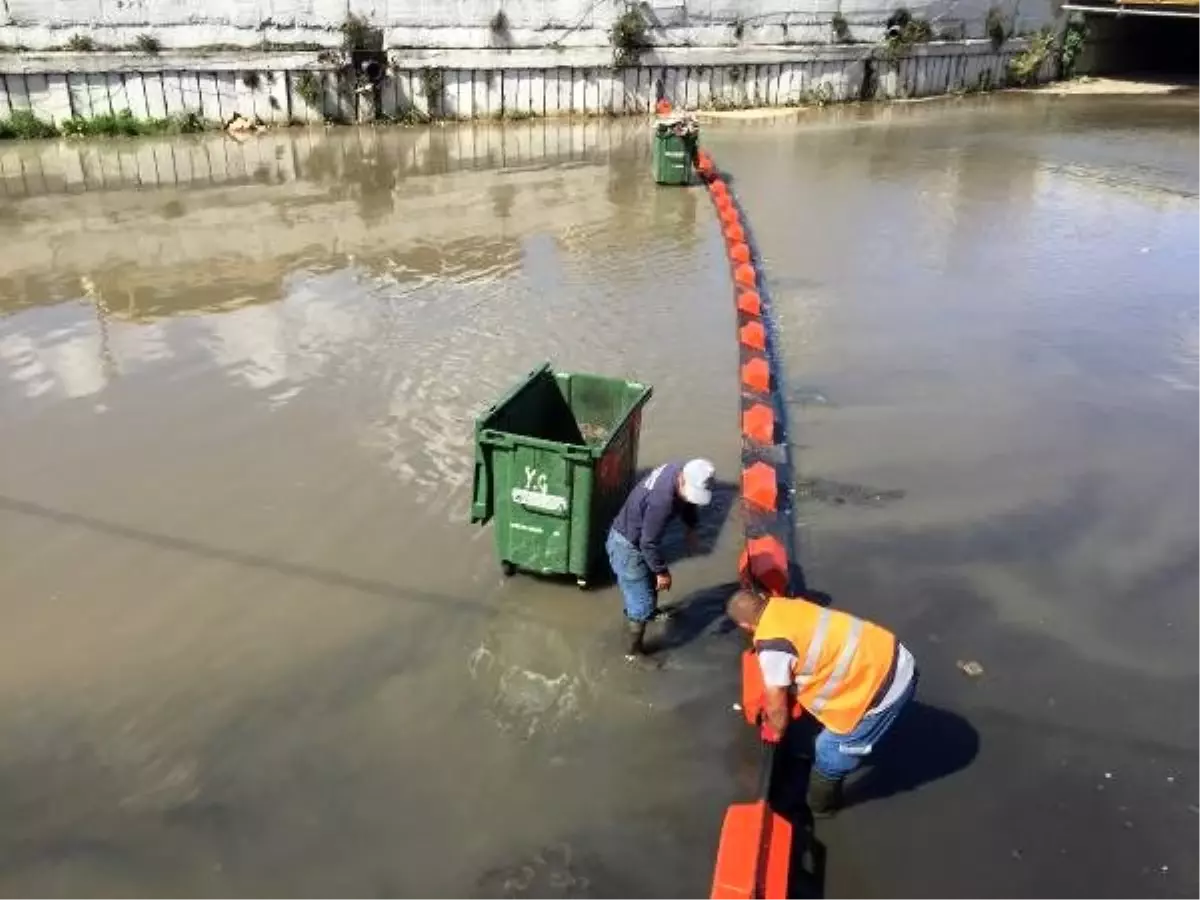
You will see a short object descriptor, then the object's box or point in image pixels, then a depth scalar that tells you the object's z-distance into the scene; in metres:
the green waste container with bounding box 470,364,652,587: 5.91
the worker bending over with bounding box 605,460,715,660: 5.35
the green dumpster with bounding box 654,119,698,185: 16.50
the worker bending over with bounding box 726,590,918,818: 4.40
